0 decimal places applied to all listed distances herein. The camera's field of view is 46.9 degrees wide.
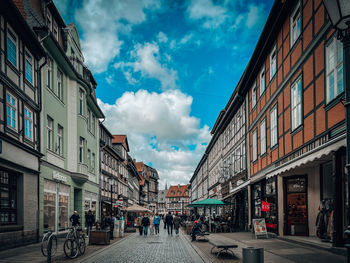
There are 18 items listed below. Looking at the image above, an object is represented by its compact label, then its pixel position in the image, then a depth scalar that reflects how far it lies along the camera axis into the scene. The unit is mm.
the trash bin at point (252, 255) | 7172
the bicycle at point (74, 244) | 13606
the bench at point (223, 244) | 13227
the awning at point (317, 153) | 11352
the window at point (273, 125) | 20625
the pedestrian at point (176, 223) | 32022
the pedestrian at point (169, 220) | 30359
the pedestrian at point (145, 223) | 28906
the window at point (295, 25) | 16891
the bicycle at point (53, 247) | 12695
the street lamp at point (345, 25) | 4020
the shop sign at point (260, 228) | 20344
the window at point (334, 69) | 12227
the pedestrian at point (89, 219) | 25052
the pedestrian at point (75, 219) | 22438
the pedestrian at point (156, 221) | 30297
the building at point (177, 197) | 163212
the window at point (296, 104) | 16672
